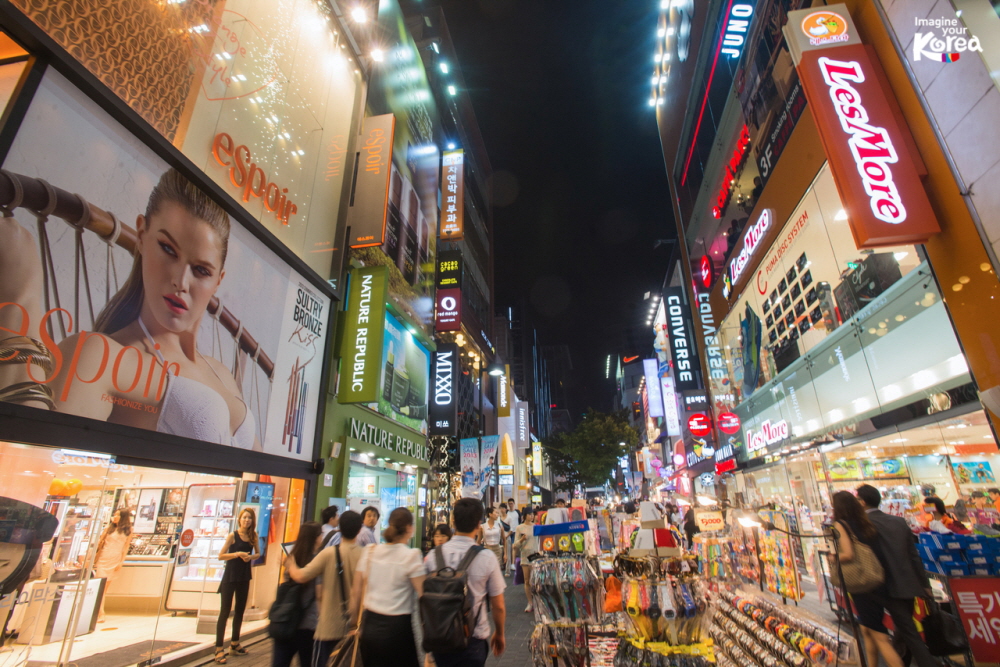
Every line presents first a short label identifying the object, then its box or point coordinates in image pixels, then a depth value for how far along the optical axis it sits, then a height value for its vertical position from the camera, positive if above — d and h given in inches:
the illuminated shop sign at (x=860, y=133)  255.8 +198.0
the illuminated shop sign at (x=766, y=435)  528.1 +76.5
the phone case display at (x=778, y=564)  261.6 -33.9
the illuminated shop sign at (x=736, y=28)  528.4 +513.4
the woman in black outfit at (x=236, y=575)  241.0 -30.7
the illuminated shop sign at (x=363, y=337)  429.4 +150.1
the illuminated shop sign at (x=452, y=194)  823.1 +523.8
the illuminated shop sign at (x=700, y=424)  863.7 +135.0
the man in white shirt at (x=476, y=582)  130.6 -20.5
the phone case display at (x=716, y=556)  233.8 -27.8
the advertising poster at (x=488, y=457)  980.4 +98.9
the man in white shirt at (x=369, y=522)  301.3 -8.1
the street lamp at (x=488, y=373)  1238.5 +328.5
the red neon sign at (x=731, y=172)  557.0 +398.7
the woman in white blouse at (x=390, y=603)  132.0 -25.2
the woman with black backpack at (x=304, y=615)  159.8 -33.5
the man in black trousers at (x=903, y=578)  160.2 -26.0
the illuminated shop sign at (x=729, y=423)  697.0 +110.6
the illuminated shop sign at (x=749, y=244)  510.7 +288.6
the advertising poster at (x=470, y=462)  897.5 +81.6
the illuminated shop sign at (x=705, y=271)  766.5 +361.1
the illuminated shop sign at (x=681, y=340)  856.3 +284.0
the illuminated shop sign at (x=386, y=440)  474.7 +75.1
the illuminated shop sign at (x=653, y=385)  1381.6 +329.8
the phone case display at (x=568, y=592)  167.5 -29.1
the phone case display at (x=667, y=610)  147.8 -31.7
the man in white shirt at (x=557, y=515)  271.6 -5.3
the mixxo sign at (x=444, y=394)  741.9 +169.7
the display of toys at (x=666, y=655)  141.0 -43.2
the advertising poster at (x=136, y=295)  185.8 +101.5
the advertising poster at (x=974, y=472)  245.3 +13.0
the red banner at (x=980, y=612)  164.9 -37.9
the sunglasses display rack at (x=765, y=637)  150.5 -44.7
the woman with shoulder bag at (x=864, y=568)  167.2 -22.8
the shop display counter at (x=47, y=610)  183.1 -36.4
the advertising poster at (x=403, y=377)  576.7 +164.5
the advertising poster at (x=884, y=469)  324.5 +21.0
